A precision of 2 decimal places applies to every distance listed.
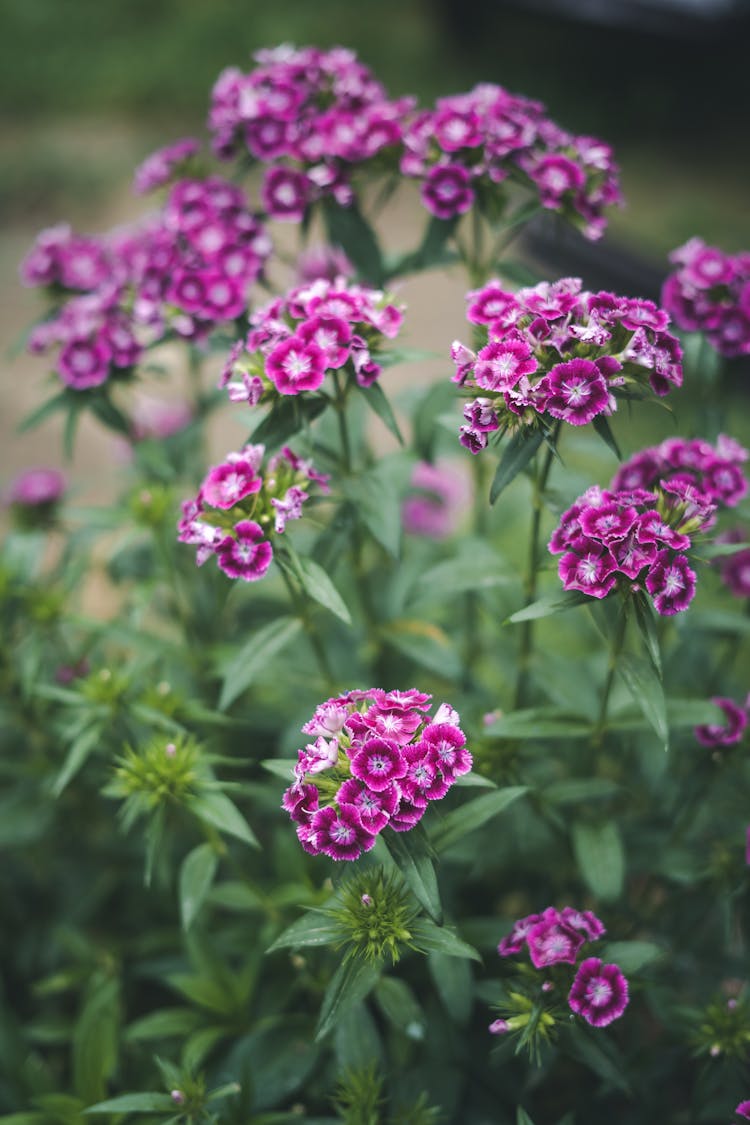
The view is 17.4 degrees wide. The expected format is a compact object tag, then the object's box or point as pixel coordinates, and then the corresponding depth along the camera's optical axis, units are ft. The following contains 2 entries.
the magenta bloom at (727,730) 3.11
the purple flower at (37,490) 3.57
